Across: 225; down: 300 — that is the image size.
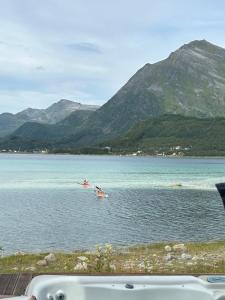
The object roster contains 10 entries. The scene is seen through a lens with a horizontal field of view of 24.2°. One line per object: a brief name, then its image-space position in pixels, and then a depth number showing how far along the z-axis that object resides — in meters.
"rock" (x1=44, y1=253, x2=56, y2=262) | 24.56
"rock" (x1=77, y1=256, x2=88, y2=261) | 23.57
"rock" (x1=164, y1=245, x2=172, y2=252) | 28.42
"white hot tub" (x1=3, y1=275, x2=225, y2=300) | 7.33
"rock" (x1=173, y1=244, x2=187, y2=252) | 28.52
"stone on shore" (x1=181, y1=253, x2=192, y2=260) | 24.44
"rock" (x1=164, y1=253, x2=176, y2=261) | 24.12
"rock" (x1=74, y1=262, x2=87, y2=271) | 18.76
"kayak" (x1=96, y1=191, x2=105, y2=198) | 79.66
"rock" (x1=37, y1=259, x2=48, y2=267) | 23.29
